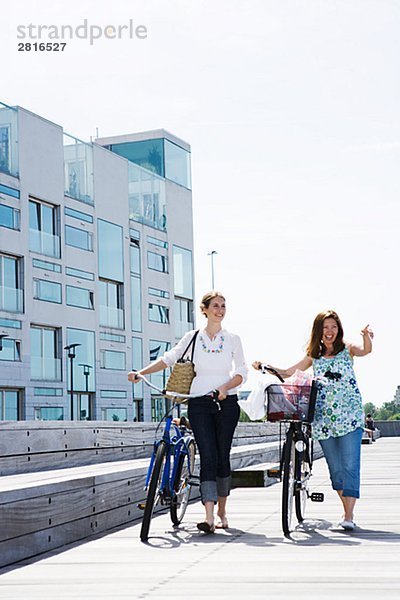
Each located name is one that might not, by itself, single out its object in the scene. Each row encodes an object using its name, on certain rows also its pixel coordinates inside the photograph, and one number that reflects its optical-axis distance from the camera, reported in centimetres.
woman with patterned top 882
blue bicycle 818
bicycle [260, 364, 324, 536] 855
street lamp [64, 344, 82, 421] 5397
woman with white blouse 880
